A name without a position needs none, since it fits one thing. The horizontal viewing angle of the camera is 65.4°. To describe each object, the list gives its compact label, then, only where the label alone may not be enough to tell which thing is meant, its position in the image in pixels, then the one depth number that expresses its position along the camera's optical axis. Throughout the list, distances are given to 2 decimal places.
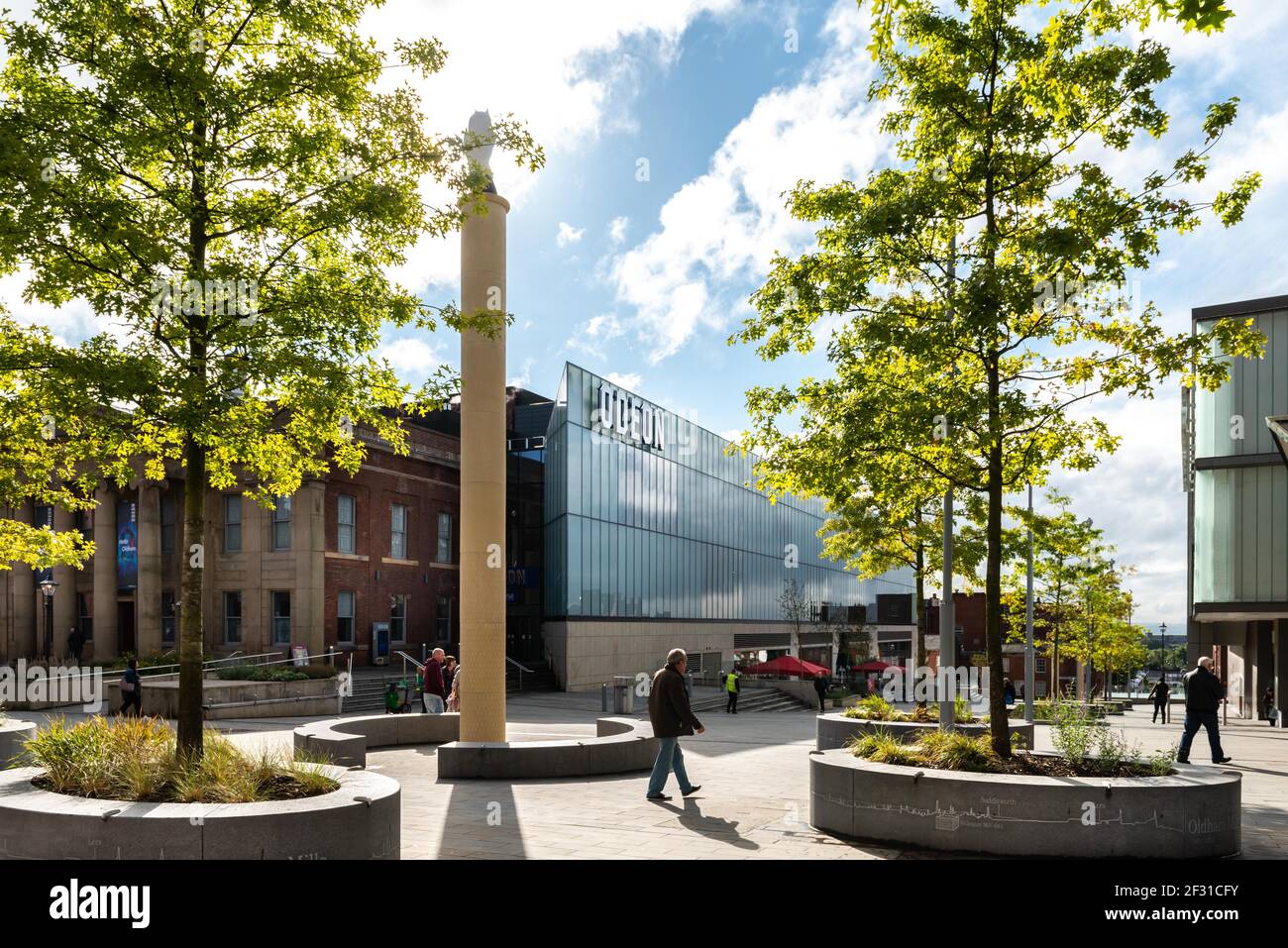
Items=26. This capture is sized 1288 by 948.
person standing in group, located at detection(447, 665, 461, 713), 19.77
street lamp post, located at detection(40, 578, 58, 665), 40.88
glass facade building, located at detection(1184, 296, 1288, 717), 31.94
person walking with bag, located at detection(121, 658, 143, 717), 23.89
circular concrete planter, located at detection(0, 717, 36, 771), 13.54
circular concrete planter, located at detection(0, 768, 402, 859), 7.29
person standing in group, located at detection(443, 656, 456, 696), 22.08
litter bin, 29.58
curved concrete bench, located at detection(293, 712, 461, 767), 14.62
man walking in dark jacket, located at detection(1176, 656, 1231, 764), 15.73
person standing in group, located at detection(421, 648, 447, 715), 19.83
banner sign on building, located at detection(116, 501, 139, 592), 37.88
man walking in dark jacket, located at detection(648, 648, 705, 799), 12.30
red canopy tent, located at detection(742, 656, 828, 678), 43.41
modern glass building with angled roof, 43.81
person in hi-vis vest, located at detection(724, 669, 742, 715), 35.06
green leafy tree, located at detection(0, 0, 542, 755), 9.16
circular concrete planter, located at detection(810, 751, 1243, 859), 8.77
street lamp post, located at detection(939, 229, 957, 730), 15.26
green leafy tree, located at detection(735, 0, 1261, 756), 10.43
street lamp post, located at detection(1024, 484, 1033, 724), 19.57
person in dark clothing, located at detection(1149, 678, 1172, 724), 34.66
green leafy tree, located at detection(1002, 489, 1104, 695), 35.28
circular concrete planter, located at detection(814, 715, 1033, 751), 14.97
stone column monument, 15.67
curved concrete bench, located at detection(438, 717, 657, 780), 14.19
